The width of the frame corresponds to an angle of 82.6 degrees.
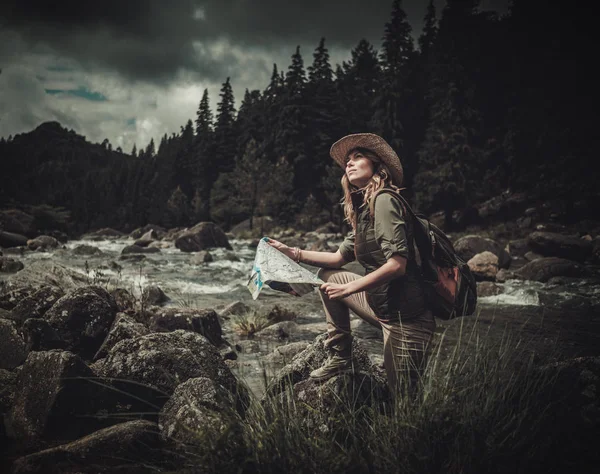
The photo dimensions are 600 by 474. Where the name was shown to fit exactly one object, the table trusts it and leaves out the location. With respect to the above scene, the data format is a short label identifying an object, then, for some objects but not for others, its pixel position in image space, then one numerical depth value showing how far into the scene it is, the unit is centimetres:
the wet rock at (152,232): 3700
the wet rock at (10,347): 368
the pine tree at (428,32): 4331
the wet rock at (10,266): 1064
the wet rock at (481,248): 1523
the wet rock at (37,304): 464
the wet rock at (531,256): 1694
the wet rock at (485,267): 1248
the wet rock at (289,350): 452
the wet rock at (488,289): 1052
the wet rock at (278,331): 642
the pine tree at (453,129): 3008
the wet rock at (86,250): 1767
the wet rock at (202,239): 2351
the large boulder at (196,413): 190
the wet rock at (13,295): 537
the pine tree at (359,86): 4353
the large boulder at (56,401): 250
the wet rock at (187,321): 496
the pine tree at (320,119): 4388
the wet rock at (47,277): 637
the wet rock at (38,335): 381
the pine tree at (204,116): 5309
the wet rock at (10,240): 1891
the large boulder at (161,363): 294
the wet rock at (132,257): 1703
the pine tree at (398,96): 3462
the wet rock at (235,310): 763
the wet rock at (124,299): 568
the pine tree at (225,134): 5091
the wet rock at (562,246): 1559
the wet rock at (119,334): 387
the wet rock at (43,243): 1897
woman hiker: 229
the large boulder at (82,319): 420
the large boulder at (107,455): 206
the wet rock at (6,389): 273
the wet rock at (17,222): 1742
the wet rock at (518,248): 1921
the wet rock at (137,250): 2029
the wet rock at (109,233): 4634
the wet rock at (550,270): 1261
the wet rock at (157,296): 821
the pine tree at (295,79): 4422
